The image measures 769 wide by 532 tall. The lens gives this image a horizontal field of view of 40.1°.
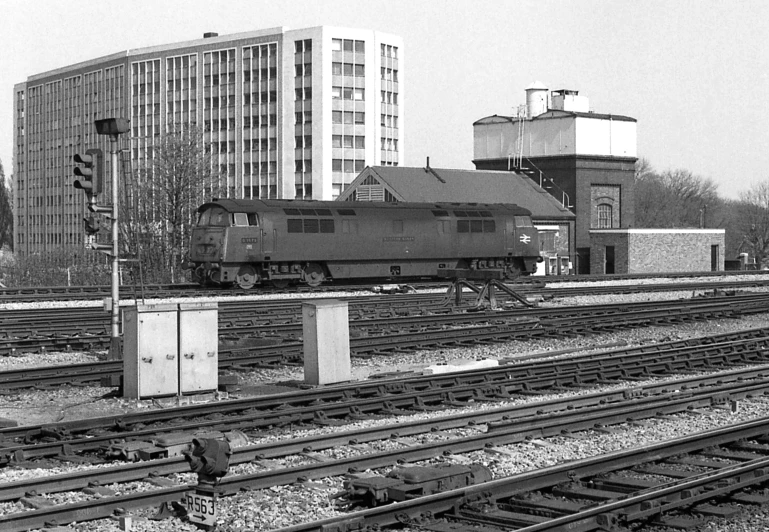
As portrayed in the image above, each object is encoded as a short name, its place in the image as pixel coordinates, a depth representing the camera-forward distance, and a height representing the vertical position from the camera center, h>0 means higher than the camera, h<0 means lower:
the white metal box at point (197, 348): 15.10 -1.36
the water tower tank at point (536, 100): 69.81 +10.17
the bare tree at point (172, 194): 54.80 +3.31
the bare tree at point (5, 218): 116.44 +4.37
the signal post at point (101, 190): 18.17 +1.10
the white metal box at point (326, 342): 15.92 -1.35
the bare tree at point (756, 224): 92.12 +2.76
